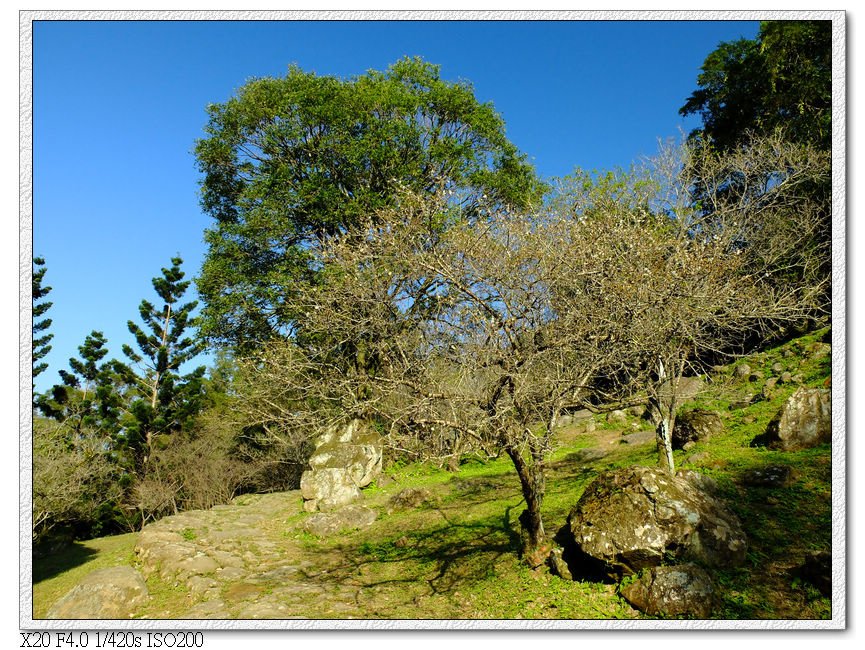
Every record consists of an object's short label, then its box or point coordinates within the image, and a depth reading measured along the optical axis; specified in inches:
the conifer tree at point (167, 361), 722.8
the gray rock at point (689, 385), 526.9
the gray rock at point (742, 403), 467.8
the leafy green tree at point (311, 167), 565.6
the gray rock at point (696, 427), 418.6
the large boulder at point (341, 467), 522.3
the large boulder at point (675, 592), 189.0
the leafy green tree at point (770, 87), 443.2
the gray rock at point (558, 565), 235.7
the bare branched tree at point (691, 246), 277.9
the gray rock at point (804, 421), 334.0
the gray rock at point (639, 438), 497.8
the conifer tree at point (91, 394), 664.4
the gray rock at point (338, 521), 443.7
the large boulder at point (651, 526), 209.2
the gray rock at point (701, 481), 262.7
